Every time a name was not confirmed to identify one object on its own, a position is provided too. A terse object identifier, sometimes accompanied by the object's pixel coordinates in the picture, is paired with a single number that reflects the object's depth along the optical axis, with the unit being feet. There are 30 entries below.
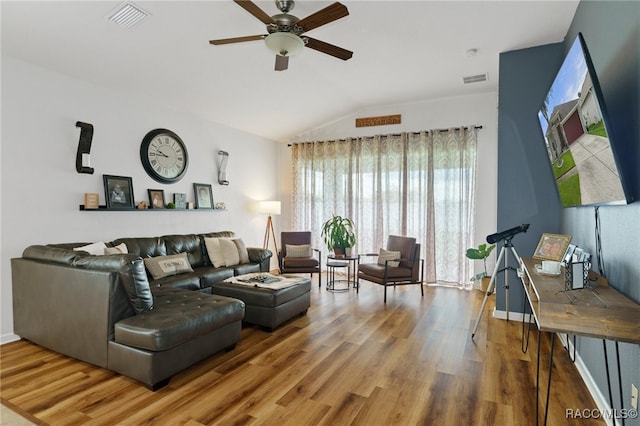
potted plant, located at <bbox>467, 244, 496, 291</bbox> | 15.17
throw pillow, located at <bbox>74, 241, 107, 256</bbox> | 11.11
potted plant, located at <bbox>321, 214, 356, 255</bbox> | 18.28
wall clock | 14.84
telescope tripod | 10.57
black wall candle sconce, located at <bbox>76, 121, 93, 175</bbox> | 12.20
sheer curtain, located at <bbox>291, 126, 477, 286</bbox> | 17.97
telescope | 10.28
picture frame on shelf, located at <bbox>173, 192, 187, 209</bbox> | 16.17
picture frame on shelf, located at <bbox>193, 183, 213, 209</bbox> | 17.19
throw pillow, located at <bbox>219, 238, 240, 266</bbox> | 15.72
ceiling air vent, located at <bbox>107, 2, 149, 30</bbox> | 9.40
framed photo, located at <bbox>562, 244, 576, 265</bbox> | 8.23
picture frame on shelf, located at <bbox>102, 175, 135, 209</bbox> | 13.21
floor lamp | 20.31
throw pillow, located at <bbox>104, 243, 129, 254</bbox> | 11.62
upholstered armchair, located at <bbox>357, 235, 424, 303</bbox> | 15.25
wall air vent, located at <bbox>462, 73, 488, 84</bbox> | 15.10
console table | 4.71
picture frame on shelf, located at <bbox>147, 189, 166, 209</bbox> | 14.98
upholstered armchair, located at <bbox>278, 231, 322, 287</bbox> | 17.85
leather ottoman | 11.32
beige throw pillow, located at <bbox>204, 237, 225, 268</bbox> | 15.55
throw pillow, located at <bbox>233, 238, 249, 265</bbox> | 16.29
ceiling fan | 7.86
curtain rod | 17.68
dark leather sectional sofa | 7.82
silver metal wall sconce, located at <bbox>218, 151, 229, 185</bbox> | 18.63
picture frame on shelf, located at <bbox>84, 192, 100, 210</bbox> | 12.44
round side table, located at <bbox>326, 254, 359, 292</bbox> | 17.35
